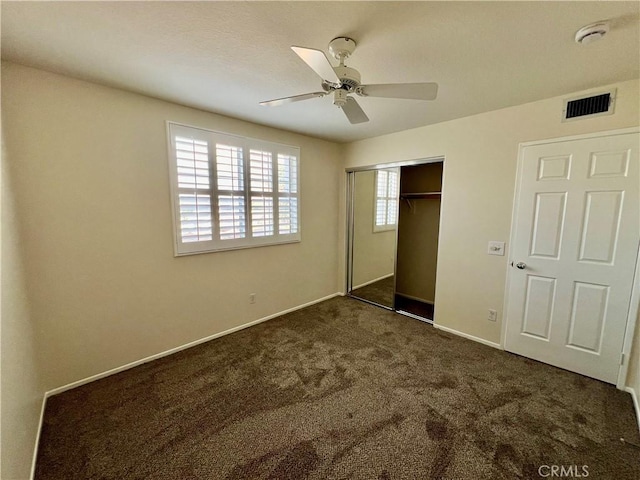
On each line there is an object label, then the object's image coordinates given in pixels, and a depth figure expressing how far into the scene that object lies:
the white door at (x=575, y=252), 2.09
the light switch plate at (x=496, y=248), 2.70
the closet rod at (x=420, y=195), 3.65
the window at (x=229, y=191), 2.59
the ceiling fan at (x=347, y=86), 1.46
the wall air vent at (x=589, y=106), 2.07
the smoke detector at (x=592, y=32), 1.36
